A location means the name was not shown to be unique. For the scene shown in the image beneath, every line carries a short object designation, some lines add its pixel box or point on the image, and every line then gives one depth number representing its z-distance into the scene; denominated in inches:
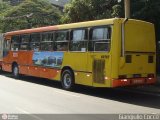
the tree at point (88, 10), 876.0
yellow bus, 553.6
